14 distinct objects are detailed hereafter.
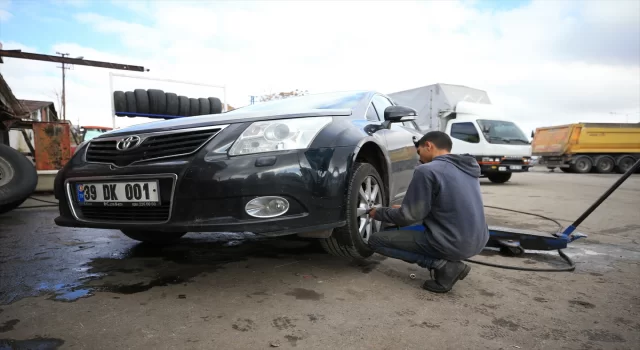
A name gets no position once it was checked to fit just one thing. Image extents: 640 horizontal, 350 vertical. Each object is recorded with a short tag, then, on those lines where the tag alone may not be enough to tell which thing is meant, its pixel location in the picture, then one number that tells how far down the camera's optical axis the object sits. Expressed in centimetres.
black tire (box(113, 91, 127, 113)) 675
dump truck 1645
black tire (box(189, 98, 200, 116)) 736
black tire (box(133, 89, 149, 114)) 687
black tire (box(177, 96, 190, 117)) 724
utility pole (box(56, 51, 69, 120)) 3006
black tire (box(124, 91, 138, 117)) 678
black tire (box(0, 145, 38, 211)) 451
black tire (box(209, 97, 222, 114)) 768
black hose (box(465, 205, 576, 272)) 260
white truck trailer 1014
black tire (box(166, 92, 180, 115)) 707
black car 195
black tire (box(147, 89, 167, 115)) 697
